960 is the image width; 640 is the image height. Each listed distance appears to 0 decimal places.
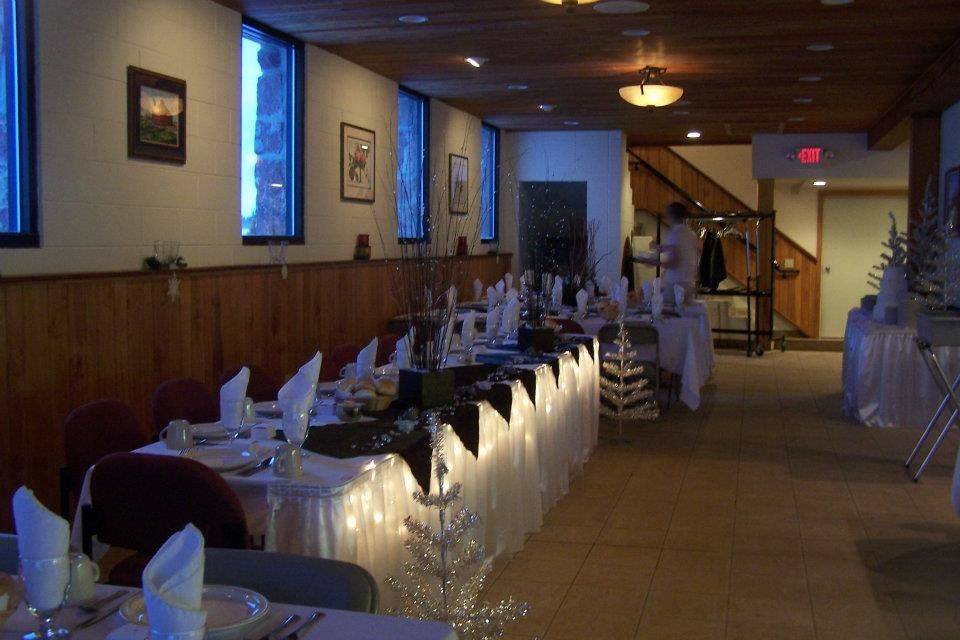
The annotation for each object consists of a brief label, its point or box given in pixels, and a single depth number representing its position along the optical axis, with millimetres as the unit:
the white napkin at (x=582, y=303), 8458
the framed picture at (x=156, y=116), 5473
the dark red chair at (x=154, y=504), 2834
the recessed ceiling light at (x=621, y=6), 5957
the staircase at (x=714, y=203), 15234
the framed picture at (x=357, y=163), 8219
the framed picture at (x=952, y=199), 8969
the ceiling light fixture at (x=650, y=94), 7875
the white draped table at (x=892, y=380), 7617
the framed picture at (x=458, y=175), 10594
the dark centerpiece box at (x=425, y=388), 4098
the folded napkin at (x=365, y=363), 4453
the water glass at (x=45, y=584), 1575
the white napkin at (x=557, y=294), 8664
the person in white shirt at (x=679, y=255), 9703
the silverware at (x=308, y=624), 1679
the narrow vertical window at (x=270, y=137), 6961
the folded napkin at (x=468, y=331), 5617
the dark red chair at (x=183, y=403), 4172
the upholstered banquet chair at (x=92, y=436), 3615
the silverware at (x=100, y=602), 1805
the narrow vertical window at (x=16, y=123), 4660
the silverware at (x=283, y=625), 1684
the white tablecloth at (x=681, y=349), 8008
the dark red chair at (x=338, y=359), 5462
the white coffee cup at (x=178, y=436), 3350
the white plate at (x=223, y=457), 3104
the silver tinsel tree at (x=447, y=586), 2771
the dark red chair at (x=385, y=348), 6031
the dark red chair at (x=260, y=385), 4738
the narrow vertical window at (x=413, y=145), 9742
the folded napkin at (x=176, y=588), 1396
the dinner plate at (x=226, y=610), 1675
